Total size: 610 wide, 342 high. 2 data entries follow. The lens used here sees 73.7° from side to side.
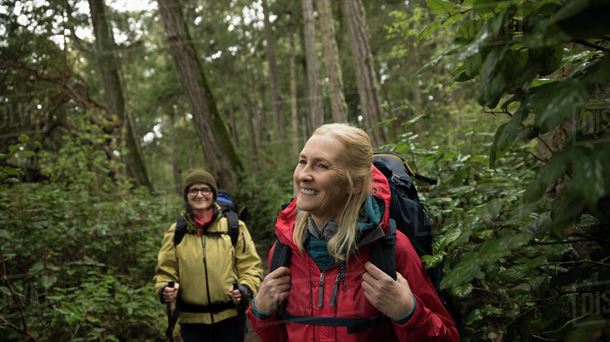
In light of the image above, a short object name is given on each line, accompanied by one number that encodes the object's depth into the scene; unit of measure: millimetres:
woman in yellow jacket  3668
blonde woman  1693
